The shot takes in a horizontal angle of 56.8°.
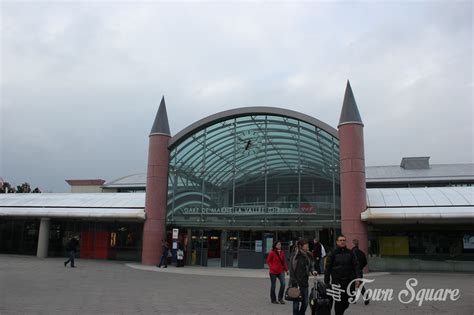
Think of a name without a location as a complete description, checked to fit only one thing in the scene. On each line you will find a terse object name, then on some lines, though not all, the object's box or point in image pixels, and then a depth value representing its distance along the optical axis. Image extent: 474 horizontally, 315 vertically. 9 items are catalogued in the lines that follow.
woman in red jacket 11.80
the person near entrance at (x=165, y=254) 22.89
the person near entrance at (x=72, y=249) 21.15
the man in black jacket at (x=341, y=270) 8.26
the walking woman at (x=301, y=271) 9.44
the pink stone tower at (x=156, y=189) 24.34
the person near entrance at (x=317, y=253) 18.28
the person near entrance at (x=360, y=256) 12.01
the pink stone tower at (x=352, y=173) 21.12
